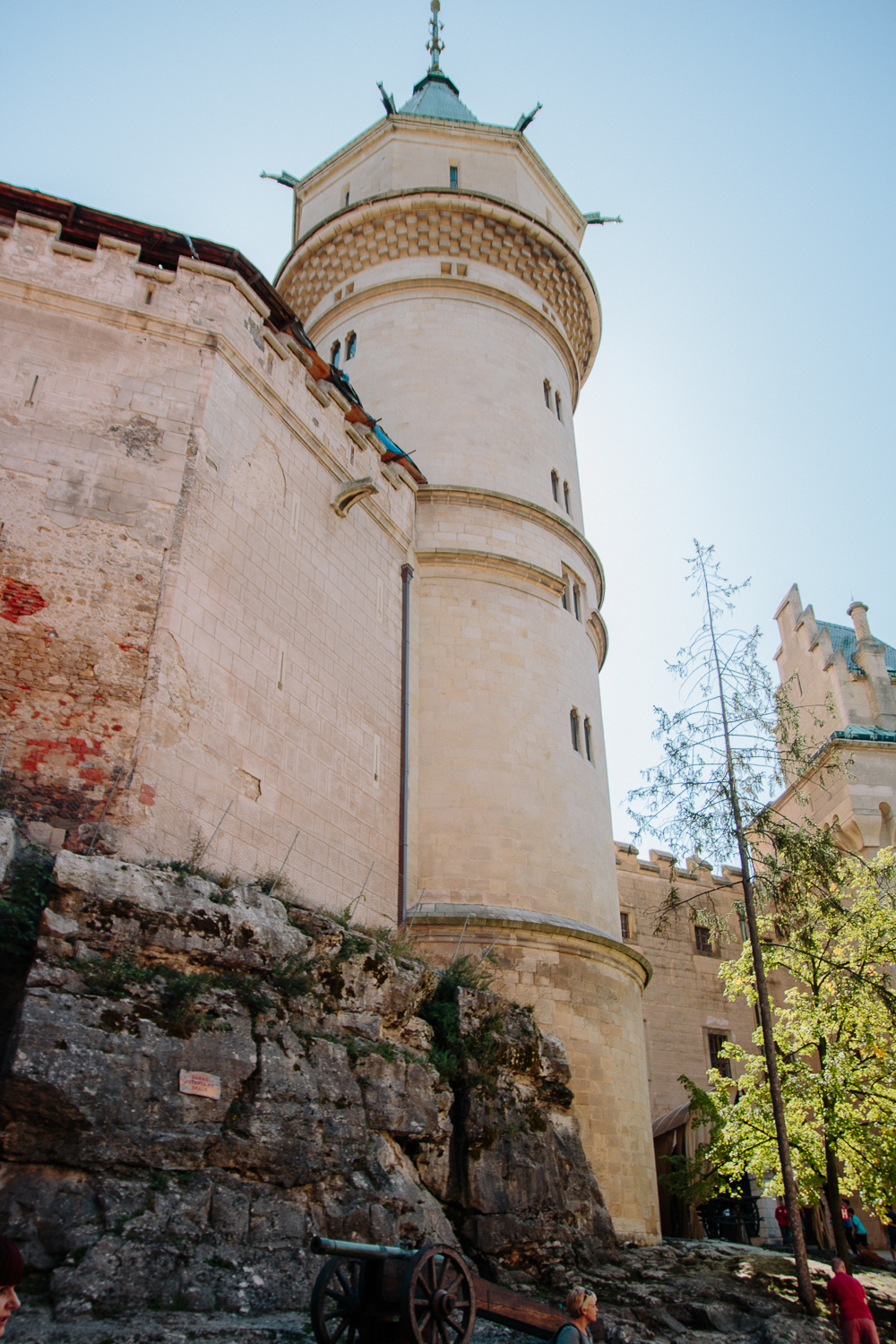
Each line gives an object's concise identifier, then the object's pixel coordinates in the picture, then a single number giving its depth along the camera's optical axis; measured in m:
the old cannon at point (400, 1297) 7.13
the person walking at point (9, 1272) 4.00
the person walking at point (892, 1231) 19.49
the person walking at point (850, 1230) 18.52
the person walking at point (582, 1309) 6.96
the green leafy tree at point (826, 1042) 14.53
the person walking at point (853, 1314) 9.69
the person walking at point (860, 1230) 20.59
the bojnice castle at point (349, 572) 11.17
